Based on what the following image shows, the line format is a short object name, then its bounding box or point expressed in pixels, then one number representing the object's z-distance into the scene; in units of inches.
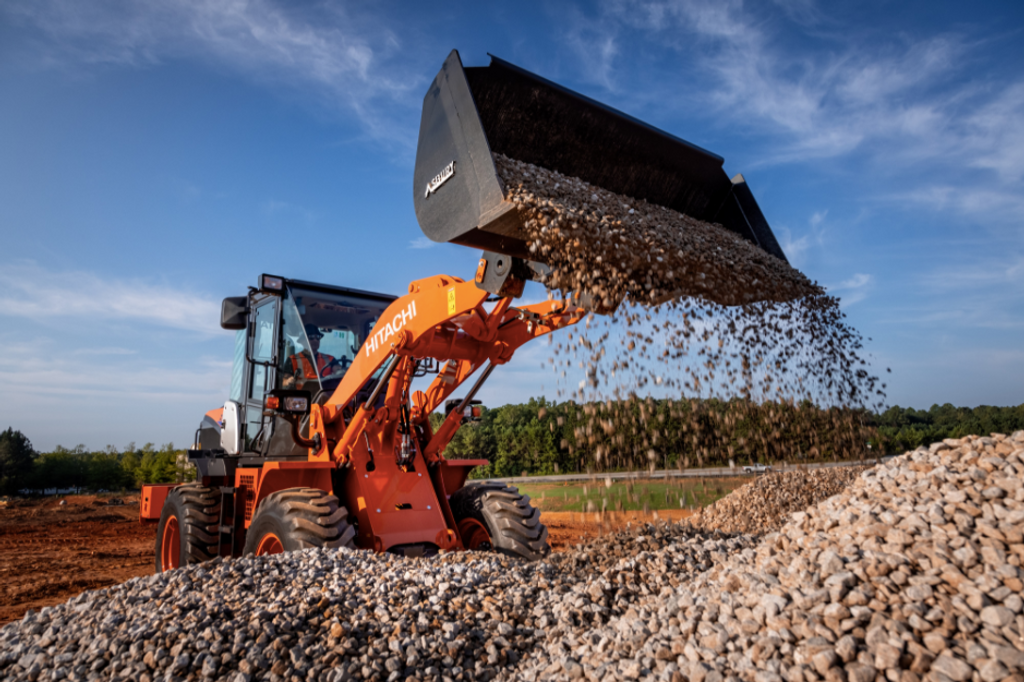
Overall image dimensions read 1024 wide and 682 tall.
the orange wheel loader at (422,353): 153.3
